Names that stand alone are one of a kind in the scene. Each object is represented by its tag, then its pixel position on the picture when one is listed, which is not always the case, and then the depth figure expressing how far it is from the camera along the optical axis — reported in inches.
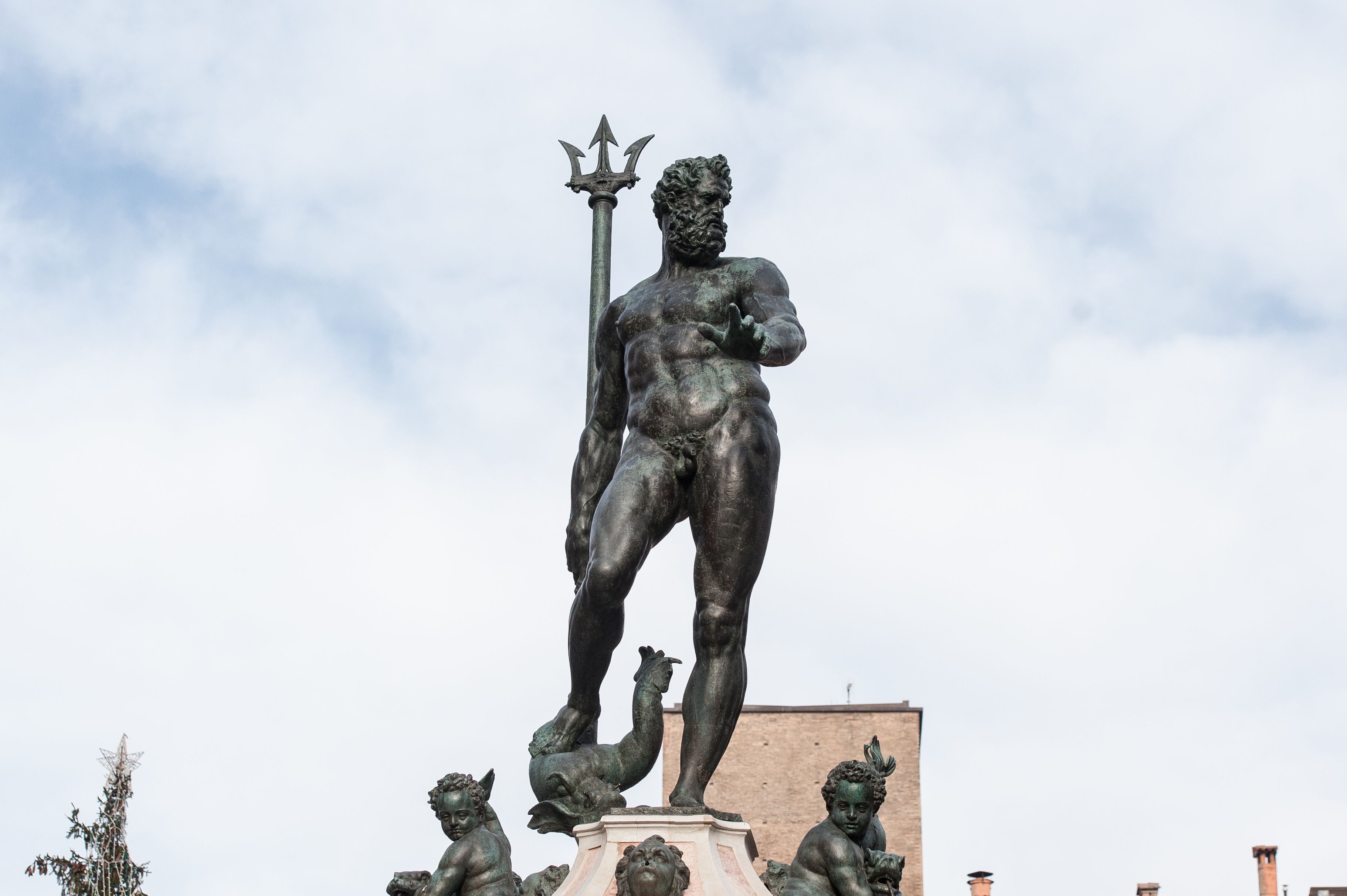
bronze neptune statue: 539.8
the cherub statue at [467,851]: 522.3
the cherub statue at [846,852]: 507.2
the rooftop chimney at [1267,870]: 2842.0
